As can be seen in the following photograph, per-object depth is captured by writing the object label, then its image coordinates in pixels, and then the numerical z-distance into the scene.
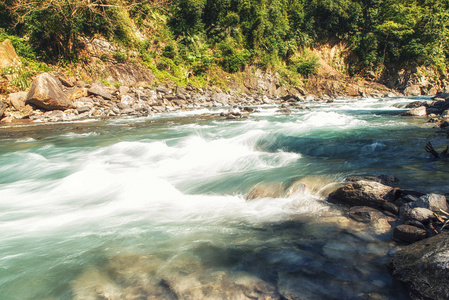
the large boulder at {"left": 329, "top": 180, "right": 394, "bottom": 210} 3.42
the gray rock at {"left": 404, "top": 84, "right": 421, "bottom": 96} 38.34
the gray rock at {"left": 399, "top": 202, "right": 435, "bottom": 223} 2.79
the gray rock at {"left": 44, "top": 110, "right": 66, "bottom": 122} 15.03
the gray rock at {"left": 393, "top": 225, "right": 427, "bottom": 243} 2.58
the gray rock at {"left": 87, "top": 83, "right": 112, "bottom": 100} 18.53
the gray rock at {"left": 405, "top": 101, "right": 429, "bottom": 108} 15.20
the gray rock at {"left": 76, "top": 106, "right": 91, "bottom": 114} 16.78
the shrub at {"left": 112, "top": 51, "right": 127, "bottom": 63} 23.80
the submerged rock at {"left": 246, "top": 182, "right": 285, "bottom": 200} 4.33
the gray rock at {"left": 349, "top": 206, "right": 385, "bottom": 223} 3.14
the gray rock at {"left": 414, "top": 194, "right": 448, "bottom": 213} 2.87
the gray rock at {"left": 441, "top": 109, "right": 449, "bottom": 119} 10.90
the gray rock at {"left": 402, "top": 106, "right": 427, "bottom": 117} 12.77
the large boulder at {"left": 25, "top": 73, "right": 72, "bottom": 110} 15.19
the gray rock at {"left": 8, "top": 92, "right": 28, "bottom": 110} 15.69
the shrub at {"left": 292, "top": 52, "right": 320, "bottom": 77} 37.72
